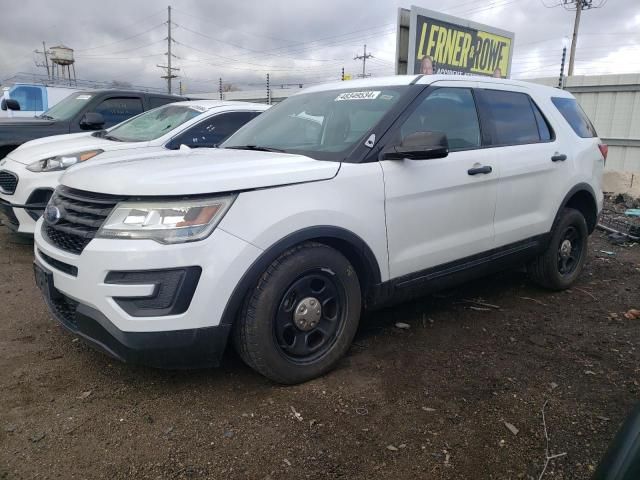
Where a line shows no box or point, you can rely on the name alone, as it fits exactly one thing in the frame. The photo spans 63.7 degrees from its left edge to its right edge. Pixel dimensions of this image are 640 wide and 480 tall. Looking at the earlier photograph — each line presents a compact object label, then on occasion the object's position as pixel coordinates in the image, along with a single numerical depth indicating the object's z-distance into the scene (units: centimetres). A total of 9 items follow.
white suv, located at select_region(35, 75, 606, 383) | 246
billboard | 1000
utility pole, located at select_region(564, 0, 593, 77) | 3053
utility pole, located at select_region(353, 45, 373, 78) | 5632
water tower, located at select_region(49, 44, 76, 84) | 4544
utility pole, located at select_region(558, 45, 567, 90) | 1080
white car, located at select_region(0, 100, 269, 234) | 504
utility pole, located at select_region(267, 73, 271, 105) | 1662
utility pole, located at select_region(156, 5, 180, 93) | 5409
